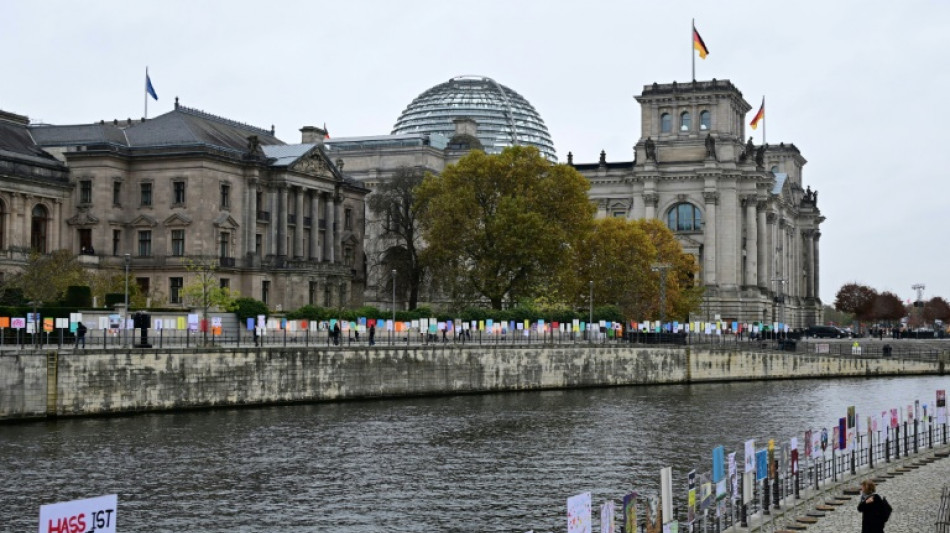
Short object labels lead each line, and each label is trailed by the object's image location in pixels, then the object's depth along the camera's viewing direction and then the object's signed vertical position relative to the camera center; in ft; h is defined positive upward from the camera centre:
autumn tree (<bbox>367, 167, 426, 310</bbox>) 382.42 +27.54
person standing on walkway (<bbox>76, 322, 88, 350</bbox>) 208.13 -2.93
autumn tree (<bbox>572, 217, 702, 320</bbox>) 384.27 +14.87
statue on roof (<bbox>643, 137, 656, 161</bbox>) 538.88 +72.32
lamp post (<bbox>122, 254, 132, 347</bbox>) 213.75 -2.68
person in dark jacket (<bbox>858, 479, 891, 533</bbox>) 86.17 -13.62
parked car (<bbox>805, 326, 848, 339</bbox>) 568.00 -7.12
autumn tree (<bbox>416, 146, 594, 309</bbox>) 342.85 +26.29
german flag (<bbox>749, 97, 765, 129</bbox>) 536.29 +85.27
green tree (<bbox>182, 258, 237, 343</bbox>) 304.09 +6.69
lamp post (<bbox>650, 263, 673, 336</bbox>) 354.49 +11.23
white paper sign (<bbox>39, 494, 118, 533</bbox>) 59.93 -10.00
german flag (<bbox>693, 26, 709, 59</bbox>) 477.36 +104.38
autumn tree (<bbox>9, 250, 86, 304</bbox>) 262.06 +8.48
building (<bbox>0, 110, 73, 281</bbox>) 317.83 +30.87
